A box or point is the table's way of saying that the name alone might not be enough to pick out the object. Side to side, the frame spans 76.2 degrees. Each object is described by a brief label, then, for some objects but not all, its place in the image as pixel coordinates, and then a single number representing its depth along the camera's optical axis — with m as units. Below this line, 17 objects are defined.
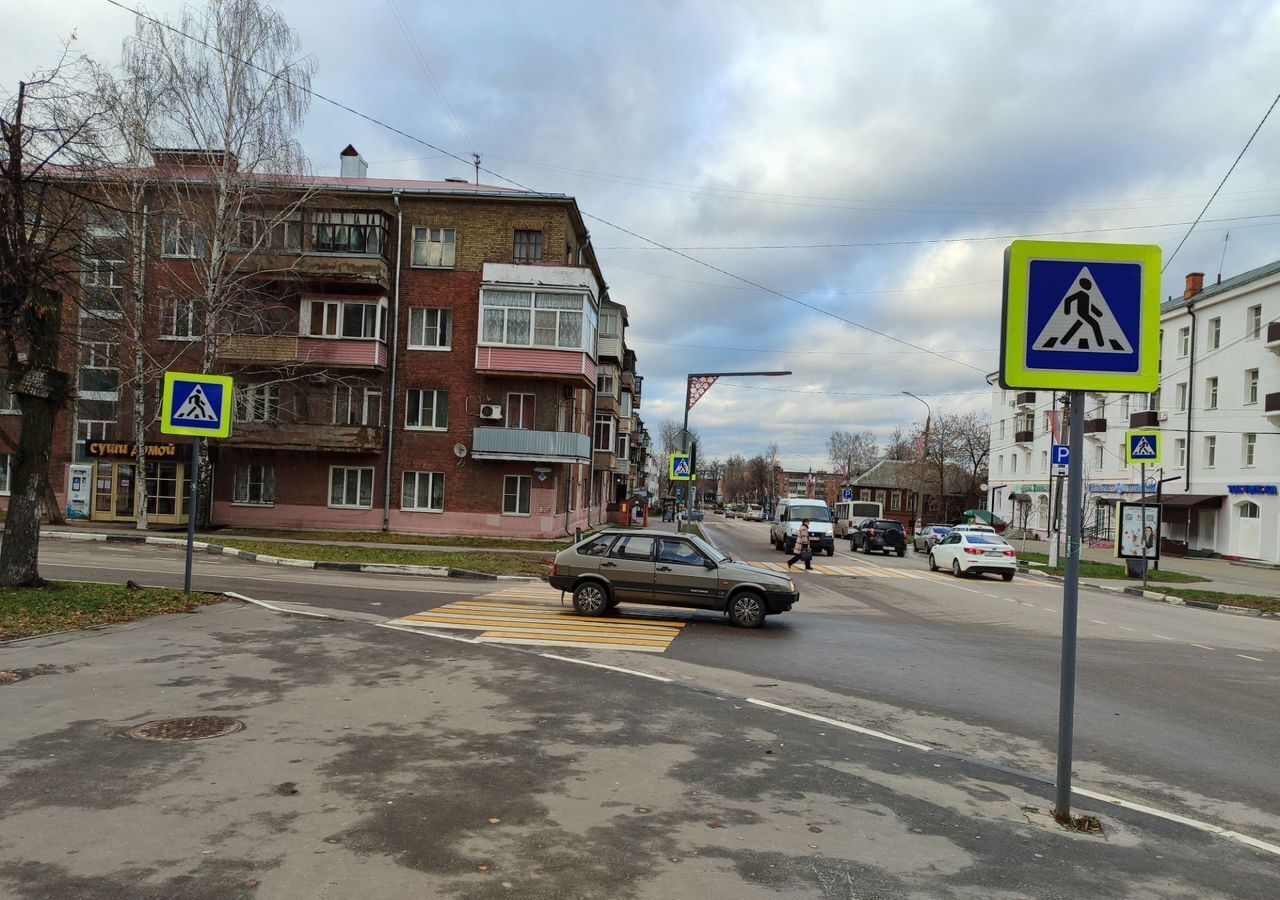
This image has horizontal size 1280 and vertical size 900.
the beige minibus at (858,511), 59.86
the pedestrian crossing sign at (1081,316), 4.81
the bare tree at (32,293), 11.77
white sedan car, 26.50
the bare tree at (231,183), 26.36
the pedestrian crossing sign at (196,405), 12.16
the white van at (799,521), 36.31
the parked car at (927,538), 40.16
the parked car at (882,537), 39.59
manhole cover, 5.97
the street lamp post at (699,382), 26.06
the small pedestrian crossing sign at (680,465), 26.45
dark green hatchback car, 13.20
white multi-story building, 39.16
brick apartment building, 31.81
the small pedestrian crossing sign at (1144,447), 23.71
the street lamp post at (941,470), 47.66
